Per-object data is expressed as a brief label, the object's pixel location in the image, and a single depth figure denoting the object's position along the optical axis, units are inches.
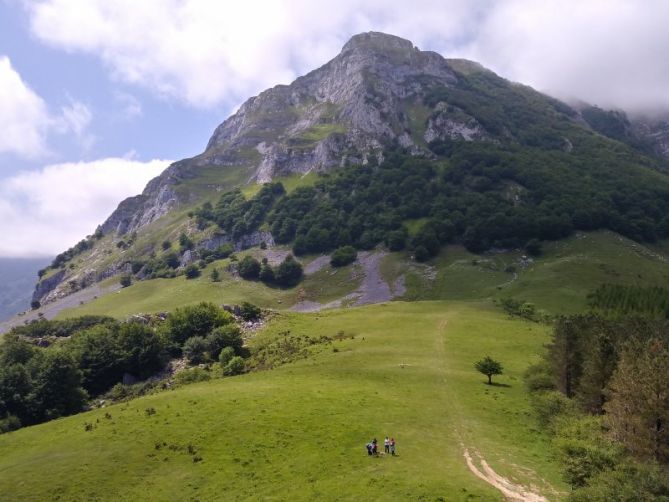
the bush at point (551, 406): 2032.4
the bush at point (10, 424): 2368.6
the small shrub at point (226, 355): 3191.7
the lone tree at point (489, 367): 2522.1
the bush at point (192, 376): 2962.6
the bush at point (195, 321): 3895.2
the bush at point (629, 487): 1160.2
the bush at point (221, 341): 3484.3
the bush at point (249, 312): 4271.7
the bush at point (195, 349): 3521.2
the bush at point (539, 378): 2459.4
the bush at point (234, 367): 2967.5
